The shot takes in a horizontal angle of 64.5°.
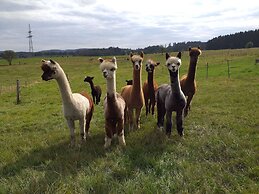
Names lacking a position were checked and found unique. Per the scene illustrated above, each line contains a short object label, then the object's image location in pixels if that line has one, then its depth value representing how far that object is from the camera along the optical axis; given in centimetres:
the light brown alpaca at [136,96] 510
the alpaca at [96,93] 1023
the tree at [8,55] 5797
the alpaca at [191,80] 600
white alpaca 409
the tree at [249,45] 5986
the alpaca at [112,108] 421
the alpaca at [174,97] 449
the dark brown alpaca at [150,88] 563
